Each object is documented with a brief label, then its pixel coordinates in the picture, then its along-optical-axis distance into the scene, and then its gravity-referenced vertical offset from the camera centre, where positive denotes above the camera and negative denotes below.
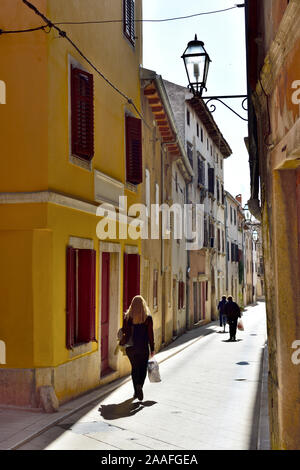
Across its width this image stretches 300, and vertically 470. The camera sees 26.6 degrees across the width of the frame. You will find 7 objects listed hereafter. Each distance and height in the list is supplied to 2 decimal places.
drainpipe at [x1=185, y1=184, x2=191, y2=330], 30.25 -1.20
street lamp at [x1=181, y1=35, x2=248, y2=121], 8.70 +2.69
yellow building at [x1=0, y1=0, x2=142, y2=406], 9.73 +0.90
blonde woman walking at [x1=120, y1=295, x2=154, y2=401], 10.42 -1.31
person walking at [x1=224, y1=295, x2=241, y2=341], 22.78 -2.04
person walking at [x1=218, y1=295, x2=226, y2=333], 29.73 -2.34
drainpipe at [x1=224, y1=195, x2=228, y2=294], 48.38 +1.95
